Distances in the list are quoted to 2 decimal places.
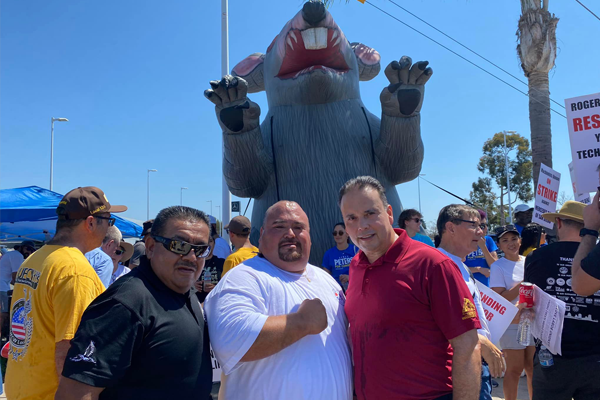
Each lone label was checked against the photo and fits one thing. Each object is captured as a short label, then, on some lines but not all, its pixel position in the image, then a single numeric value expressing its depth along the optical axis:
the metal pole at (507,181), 22.13
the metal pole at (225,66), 8.01
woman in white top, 3.23
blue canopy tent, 5.52
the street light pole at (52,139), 17.43
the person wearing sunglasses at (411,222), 3.92
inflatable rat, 4.18
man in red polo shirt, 1.38
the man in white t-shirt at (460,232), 2.26
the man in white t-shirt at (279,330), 1.36
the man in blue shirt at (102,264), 3.14
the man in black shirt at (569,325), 2.20
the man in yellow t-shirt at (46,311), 1.52
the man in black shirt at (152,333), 1.17
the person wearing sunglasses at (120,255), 4.09
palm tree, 7.81
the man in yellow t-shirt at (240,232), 3.62
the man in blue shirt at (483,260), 4.25
